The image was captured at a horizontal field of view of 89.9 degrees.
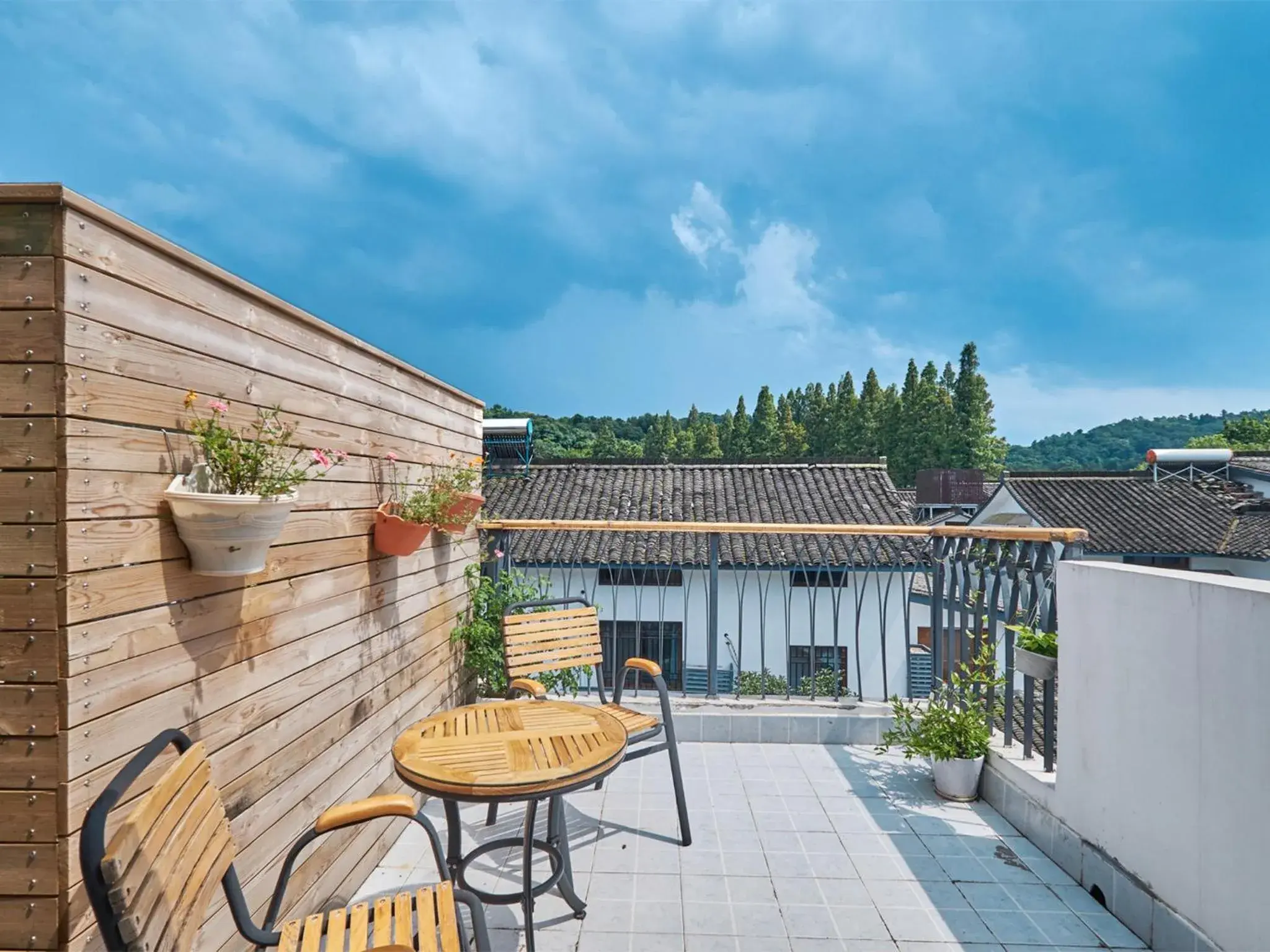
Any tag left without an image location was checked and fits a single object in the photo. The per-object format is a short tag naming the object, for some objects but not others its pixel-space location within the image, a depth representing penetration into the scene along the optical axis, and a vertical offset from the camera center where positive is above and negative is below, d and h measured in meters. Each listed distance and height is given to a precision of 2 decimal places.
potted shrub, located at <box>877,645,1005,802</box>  2.88 -1.15
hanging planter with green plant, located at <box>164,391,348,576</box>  1.32 -0.02
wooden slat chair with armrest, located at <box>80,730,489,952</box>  0.85 -0.63
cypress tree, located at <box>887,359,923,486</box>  38.91 +3.14
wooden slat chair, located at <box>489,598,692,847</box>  2.50 -0.75
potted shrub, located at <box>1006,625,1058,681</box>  2.53 -0.68
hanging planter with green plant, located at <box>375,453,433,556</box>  2.32 -0.12
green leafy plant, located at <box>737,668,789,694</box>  10.20 -3.62
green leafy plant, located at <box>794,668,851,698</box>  11.40 -3.79
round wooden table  1.63 -0.76
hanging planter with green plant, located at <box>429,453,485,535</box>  2.61 -0.03
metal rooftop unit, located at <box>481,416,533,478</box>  16.73 +1.19
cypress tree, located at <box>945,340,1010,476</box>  37.38 +3.47
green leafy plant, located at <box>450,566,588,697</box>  3.30 -0.72
